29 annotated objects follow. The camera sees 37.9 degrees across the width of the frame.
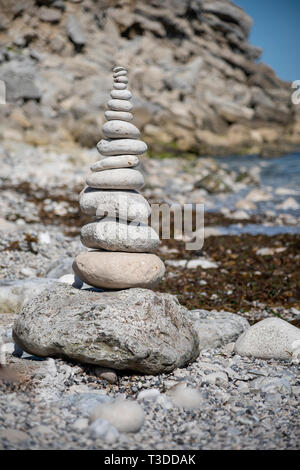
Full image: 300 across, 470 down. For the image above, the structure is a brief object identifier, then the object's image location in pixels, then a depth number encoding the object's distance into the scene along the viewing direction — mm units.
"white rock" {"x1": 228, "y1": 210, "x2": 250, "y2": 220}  15328
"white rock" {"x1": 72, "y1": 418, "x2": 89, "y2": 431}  3572
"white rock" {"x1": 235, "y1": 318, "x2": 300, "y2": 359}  5465
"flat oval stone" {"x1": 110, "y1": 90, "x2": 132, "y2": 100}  5411
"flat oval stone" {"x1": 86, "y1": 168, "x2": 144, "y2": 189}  5281
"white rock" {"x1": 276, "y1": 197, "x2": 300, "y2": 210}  17612
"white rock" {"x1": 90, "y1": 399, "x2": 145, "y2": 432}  3607
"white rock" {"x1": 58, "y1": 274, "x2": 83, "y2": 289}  5953
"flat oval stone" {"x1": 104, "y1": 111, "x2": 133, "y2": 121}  5414
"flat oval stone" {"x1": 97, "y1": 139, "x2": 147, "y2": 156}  5359
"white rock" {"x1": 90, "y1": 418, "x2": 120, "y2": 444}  3445
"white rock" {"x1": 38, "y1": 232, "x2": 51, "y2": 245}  10194
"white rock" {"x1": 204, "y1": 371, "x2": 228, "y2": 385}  4754
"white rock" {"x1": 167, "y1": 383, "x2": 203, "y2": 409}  4230
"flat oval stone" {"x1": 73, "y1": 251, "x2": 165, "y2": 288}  5008
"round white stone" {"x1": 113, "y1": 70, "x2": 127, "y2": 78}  5379
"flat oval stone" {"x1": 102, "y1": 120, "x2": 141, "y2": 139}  5344
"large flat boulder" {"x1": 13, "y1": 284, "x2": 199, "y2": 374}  4512
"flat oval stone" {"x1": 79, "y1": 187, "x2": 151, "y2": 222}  5234
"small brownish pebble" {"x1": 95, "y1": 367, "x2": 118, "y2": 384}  4629
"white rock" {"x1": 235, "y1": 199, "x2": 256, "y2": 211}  16962
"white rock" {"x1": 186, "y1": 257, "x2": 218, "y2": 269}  9859
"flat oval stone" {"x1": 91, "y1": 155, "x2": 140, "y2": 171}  5359
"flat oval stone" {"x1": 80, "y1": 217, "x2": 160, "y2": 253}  5152
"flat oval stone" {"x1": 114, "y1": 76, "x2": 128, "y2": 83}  5396
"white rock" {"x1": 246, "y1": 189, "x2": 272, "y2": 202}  19188
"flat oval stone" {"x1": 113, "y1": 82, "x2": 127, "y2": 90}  5414
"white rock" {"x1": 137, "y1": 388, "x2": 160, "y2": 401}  4305
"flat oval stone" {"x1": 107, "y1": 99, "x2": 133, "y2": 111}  5402
